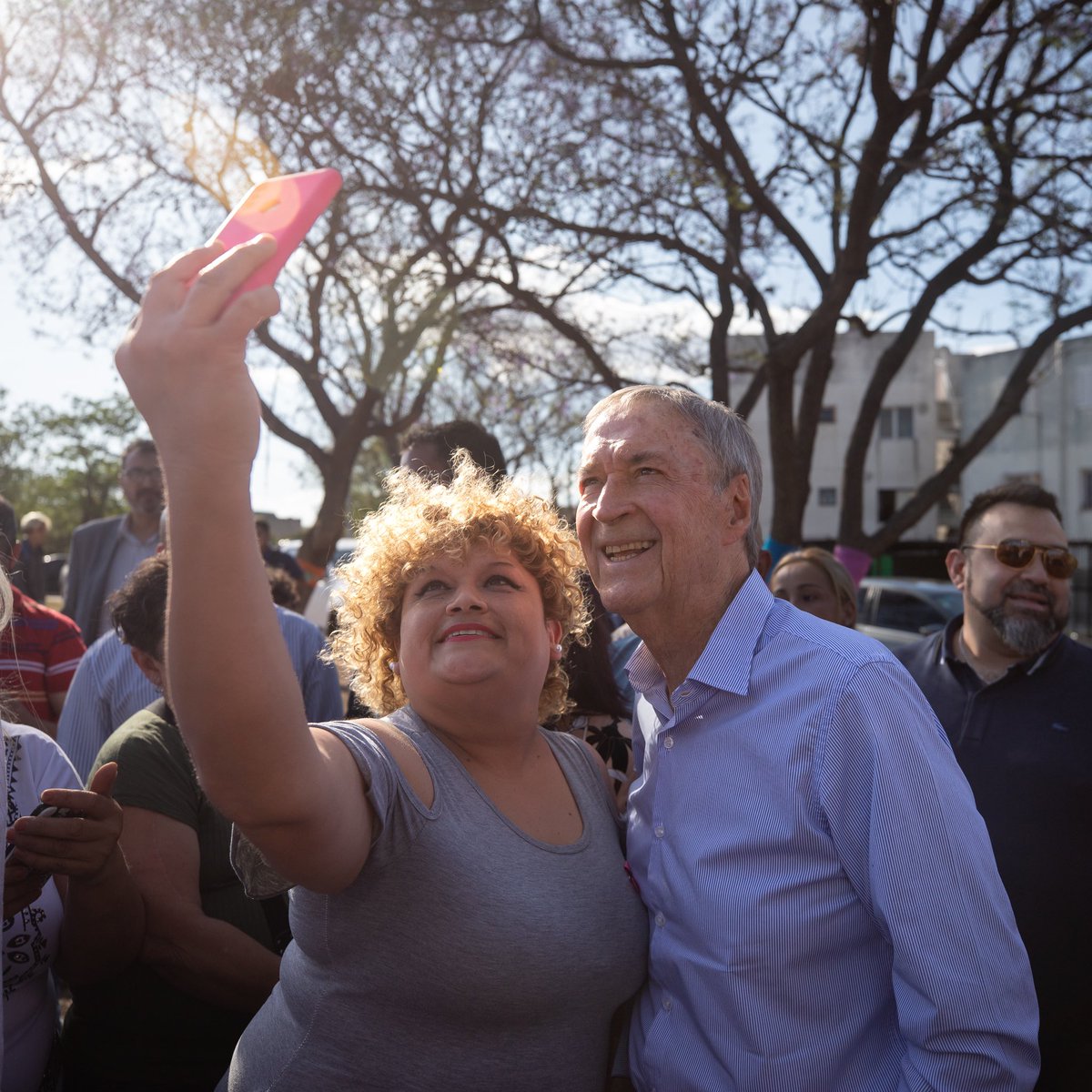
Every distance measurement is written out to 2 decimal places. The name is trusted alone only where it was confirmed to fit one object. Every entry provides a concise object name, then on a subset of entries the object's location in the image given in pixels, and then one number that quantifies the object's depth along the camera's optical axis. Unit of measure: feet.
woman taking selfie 4.04
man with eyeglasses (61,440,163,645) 18.75
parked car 40.45
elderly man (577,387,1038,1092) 5.82
